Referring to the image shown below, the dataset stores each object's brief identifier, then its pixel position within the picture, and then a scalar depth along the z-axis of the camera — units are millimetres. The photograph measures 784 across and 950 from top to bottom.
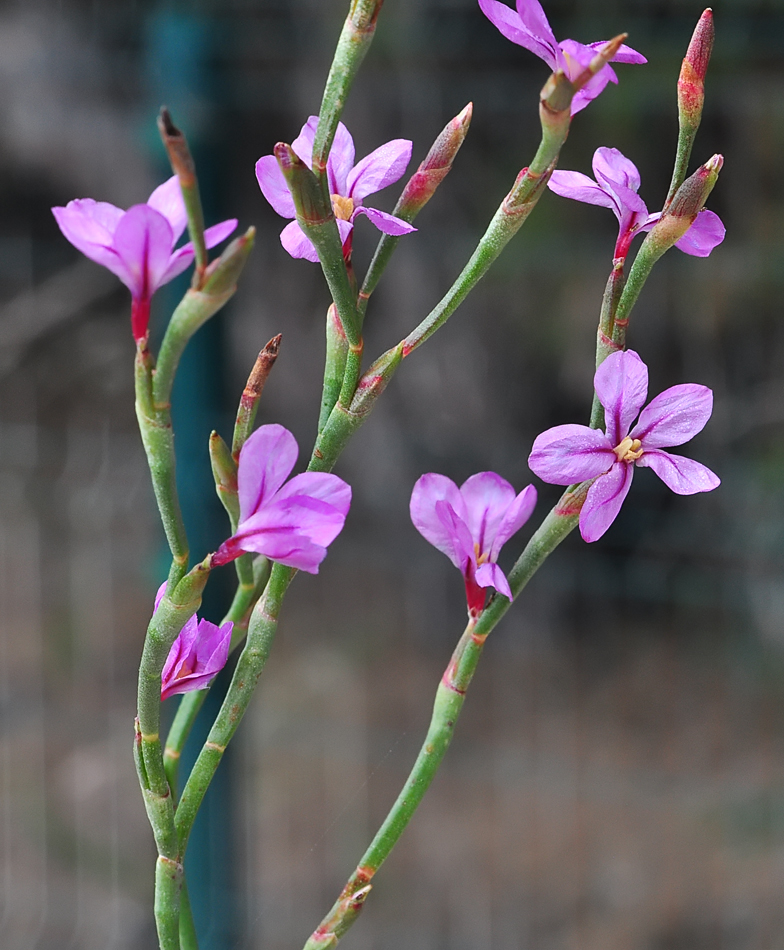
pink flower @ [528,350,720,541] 333
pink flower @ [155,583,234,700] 335
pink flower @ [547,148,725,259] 343
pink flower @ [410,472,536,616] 343
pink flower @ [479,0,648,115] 325
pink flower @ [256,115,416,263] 340
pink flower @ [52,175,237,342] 320
